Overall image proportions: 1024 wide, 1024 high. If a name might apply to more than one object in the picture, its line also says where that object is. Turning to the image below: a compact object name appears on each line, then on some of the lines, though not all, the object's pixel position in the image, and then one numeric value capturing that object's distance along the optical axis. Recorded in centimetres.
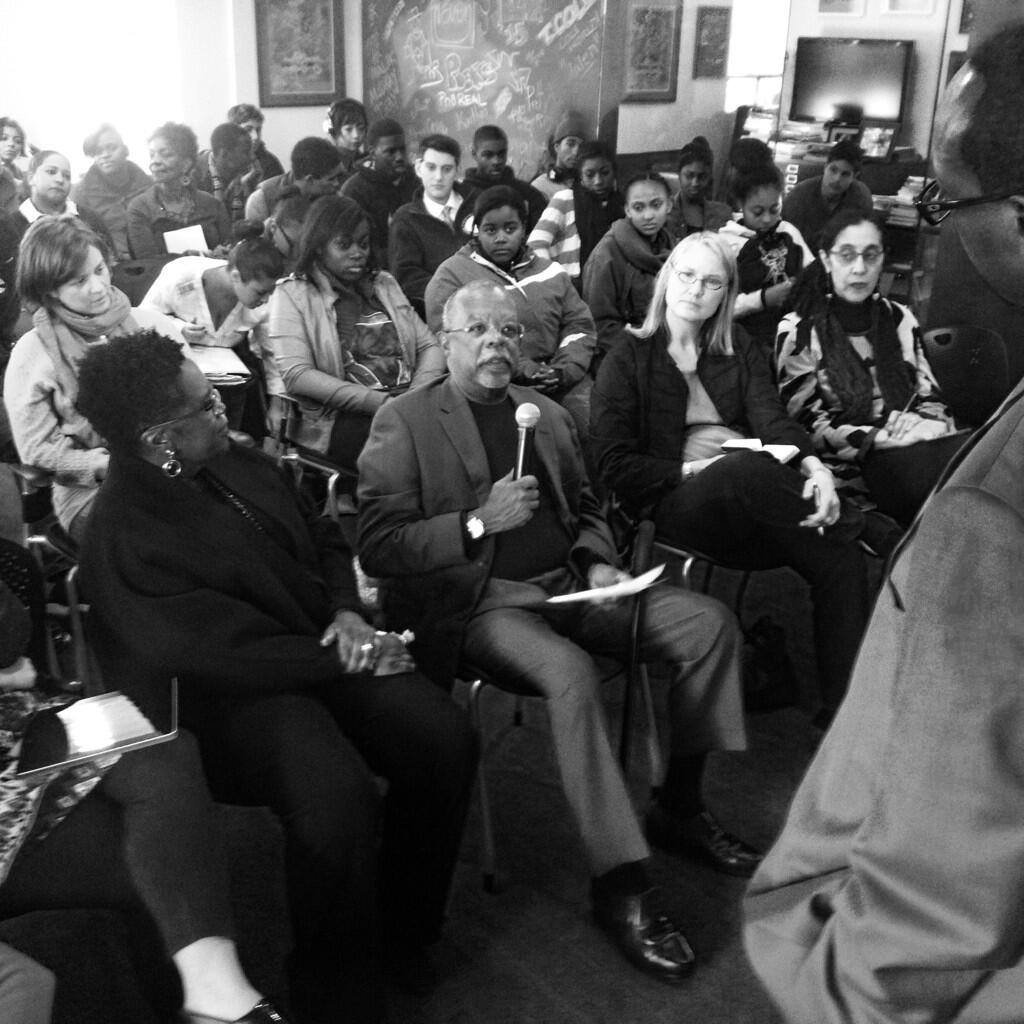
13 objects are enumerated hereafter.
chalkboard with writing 842
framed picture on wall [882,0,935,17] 896
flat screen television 909
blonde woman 300
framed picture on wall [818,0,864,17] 941
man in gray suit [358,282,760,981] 232
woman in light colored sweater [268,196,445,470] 373
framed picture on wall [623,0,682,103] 897
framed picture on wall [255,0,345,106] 817
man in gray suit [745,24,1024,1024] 62
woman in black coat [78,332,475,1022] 203
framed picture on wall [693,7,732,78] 970
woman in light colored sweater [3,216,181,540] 303
